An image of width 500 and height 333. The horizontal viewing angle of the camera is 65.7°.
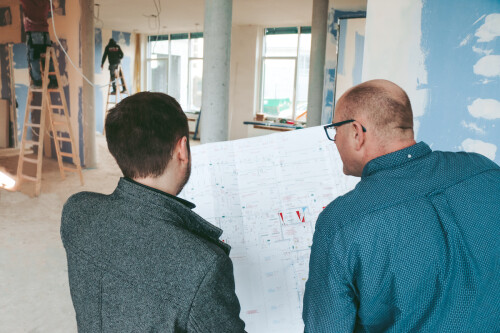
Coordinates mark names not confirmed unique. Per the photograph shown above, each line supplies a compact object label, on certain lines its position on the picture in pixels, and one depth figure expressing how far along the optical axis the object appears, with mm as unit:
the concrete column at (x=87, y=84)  6746
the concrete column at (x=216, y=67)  3186
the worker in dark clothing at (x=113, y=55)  10609
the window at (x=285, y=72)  11112
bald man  933
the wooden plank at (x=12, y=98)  7875
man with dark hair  843
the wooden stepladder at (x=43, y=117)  5363
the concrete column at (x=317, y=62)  6402
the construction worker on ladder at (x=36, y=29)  5168
